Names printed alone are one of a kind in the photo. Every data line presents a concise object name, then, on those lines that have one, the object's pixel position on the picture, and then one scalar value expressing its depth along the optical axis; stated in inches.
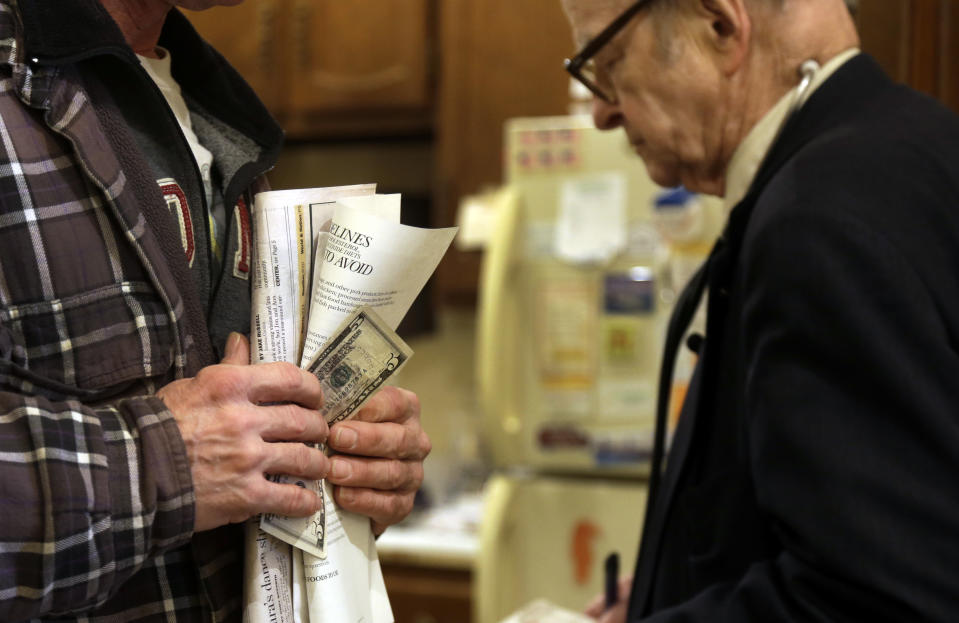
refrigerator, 83.4
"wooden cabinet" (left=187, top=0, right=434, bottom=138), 107.5
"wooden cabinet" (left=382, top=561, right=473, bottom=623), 93.6
